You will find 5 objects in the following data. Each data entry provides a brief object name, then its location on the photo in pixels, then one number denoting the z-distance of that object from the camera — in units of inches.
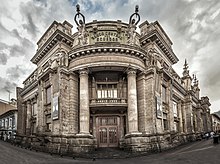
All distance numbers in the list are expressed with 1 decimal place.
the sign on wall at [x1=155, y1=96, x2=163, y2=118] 1061.6
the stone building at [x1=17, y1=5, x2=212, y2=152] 997.8
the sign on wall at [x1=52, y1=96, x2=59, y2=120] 1018.5
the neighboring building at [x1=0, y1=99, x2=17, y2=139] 1940.2
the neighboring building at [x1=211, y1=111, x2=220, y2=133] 3400.6
